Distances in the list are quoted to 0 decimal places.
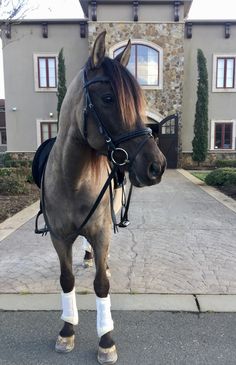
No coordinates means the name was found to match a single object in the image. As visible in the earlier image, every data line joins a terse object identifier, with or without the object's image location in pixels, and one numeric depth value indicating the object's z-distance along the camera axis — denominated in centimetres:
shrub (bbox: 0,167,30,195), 998
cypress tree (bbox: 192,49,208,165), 1958
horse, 190
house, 1906
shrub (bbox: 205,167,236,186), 1140
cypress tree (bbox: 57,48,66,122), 1956
